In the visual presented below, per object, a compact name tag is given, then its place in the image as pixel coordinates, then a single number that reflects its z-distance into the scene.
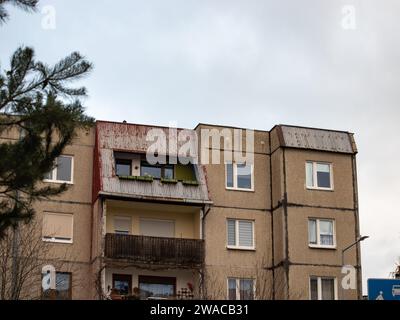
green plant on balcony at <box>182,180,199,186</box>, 43.88
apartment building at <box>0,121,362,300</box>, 42.19
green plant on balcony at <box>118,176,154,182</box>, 42.94
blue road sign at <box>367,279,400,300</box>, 24.15
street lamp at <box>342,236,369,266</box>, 40.07
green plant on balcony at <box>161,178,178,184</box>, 43.66
